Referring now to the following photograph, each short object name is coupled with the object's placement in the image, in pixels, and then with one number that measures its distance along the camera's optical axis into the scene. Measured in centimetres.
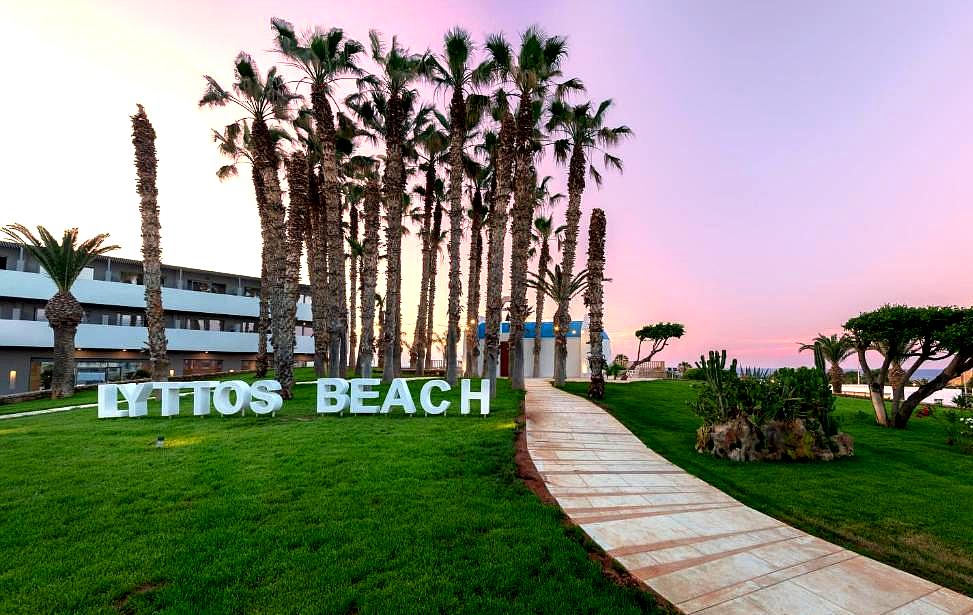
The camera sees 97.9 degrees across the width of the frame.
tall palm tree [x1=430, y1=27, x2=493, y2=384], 2000
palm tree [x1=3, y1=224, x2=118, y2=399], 2458
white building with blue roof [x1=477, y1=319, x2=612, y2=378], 3838
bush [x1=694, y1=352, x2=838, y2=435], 1145
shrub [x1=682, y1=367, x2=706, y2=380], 3181
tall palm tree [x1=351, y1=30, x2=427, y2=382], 2134
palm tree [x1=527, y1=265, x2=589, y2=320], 2345
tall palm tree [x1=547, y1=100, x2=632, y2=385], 2266
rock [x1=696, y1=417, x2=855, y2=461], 1077
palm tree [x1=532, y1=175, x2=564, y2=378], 3155
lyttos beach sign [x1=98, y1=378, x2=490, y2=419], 1428
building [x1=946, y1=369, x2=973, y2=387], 2609
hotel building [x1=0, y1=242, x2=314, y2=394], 3060
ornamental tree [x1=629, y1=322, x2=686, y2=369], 4025
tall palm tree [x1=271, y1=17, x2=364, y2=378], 2006
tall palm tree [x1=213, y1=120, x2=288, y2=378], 2653
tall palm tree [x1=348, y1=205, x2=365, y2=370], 3416
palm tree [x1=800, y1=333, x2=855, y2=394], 3083
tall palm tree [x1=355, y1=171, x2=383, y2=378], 2147
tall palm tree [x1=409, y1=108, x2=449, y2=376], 2533
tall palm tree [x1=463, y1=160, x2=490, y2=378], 2677
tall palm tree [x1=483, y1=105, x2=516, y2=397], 1888
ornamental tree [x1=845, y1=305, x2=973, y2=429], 1433
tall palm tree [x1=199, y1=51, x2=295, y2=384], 2117
